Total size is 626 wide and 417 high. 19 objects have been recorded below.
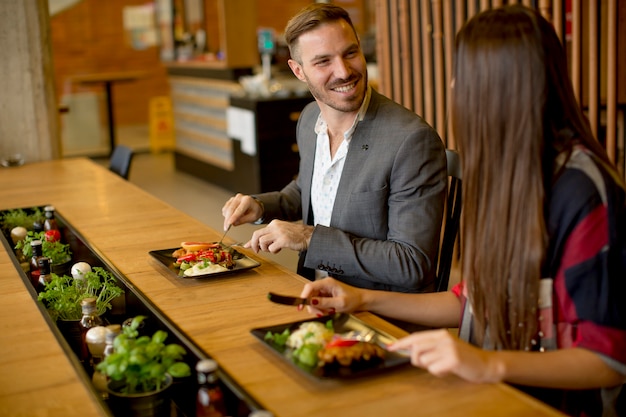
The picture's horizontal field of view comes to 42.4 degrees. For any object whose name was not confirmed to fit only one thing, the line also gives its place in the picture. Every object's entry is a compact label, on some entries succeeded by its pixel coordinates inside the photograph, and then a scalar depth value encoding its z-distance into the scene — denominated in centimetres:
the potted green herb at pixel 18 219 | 301
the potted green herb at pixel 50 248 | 249
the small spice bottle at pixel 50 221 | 277
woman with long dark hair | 139
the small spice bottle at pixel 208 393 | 134
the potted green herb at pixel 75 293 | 196
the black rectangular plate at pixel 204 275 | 212
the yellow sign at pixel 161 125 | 1048
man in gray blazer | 219
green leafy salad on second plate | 145
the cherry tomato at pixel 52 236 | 257
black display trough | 143
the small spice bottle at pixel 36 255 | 231
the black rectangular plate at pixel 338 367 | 143
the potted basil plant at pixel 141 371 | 143
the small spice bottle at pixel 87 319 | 181
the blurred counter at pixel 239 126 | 691
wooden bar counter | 134
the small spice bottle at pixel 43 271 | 218
